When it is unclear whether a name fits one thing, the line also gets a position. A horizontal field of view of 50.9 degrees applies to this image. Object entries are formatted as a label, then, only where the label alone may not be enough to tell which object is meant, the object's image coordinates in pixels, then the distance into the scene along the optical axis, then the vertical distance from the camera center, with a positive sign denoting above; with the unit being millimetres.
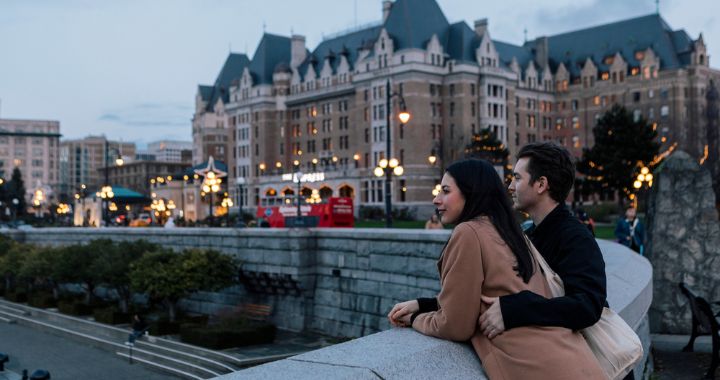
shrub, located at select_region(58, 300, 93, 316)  34625 -4206
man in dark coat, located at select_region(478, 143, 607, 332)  3381 -198
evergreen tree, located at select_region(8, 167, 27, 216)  106319 +3910
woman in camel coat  3281 -316
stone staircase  23375 -4705
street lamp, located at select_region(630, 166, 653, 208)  45125 +2014
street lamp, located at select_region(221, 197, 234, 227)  63750 +1229
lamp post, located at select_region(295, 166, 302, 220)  40022 +2068
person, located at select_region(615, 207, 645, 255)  17828 -508
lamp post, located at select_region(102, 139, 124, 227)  49619 +1602
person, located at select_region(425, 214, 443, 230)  25062 -349
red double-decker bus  40938 +146
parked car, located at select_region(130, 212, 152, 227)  62062 -560
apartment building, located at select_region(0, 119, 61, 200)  191875 +16086
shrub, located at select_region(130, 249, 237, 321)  28234 -2198
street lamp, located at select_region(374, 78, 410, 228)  27391 +1920
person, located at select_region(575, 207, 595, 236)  20047 -105
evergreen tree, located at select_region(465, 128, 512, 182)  68250 +6022
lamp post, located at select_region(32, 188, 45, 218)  70875 +2220
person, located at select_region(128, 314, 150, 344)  27297 -4164
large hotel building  78438 +13962
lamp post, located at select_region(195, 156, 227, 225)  41750 +2149
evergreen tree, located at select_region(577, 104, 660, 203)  60250 +5083
